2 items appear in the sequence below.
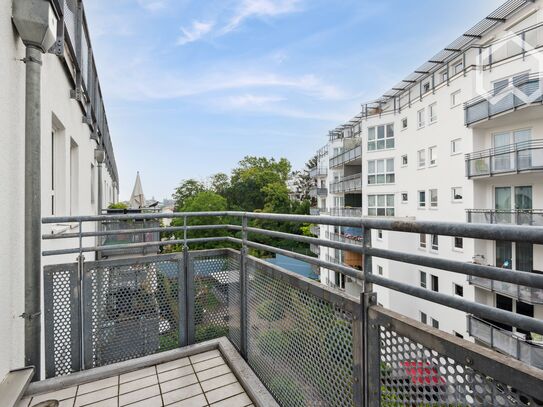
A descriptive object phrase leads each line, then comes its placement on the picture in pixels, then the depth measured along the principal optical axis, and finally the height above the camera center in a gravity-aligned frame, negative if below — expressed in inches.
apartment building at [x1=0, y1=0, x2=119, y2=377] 81.3 +15.1
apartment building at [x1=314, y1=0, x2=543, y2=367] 410.3 +95.8
